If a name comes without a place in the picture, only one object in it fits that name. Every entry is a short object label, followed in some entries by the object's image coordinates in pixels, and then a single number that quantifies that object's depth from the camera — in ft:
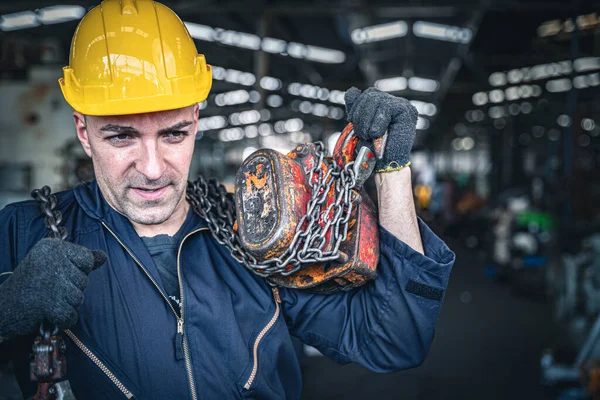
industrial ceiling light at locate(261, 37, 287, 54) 25.75
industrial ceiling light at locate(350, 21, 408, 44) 21.75
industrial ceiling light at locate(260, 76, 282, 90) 35.40
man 4.46
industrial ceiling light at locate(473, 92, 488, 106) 44.93
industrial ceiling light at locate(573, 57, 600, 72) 29.92
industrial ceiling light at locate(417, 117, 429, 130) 55.67
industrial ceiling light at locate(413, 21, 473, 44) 21.65
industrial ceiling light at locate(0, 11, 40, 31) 20.74
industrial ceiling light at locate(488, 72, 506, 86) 36.81
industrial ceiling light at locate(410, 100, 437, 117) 42.65
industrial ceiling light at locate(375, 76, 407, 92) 31.40
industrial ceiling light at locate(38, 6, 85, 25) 20.06
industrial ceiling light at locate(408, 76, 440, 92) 32.50
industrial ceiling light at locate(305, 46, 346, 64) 28.25
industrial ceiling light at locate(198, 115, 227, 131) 57.06
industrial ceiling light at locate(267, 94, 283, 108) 45.65
